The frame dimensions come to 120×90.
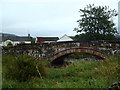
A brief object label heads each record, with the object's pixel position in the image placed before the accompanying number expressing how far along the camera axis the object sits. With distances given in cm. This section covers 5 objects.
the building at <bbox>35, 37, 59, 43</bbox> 5061
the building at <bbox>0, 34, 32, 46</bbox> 5260
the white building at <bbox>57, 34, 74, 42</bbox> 4459
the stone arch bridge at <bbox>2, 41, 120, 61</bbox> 1654
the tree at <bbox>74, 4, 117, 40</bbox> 3030
